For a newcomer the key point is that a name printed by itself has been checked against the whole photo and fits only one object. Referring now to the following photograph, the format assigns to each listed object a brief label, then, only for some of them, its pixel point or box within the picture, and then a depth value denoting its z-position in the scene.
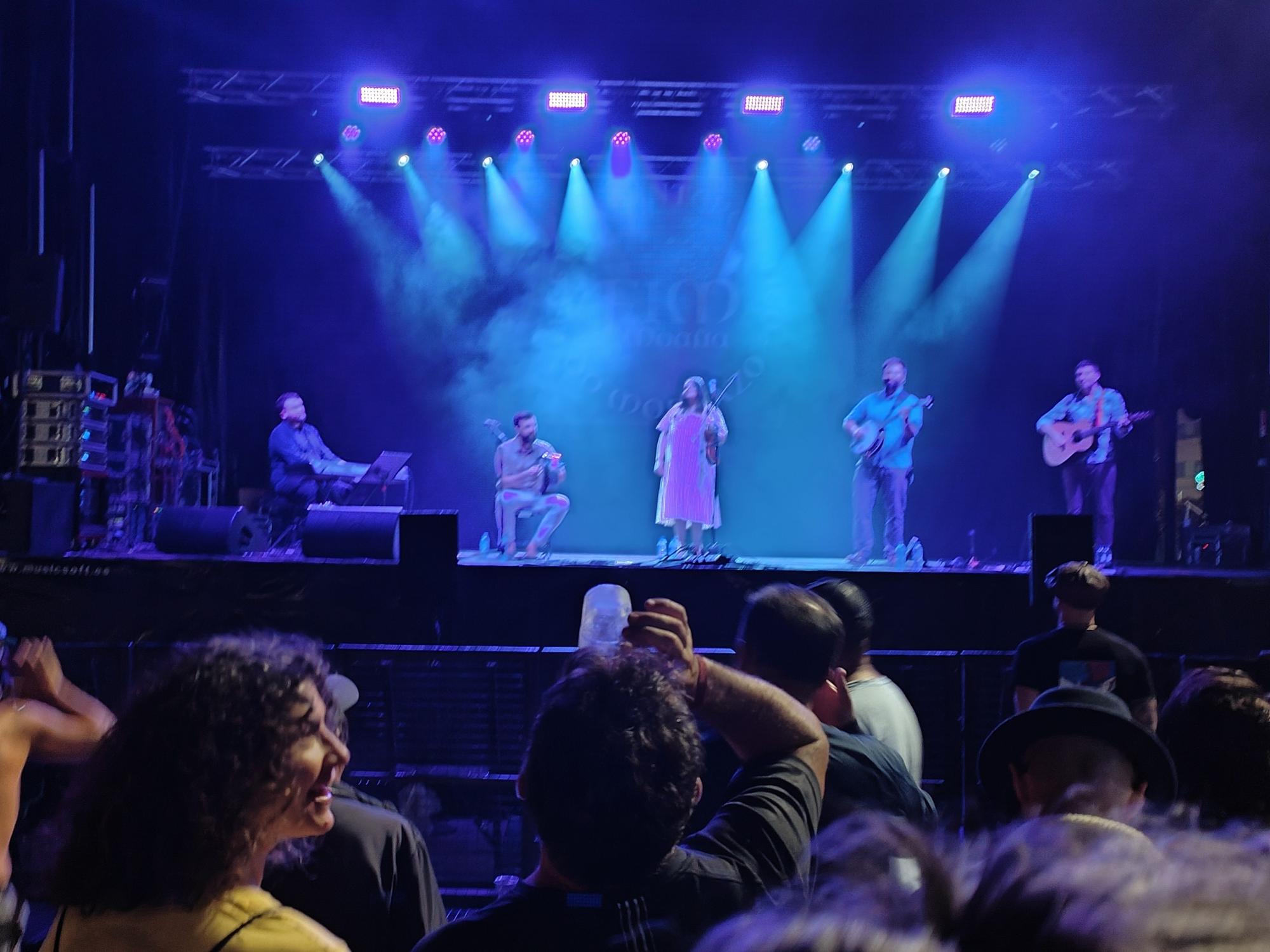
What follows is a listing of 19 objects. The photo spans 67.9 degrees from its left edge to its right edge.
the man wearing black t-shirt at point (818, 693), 2.04
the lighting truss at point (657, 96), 9.72
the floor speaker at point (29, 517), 6.14
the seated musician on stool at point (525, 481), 9.31
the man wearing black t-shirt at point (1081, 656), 3.68
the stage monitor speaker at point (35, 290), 7.24
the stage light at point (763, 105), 9.98
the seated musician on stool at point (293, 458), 9.28
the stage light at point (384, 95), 9.93
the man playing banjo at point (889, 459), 9.02
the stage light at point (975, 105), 9.76
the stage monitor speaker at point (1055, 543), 6.09
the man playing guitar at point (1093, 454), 9.02
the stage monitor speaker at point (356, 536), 6.56
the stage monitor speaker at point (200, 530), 6.82
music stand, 9.30
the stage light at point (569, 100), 10.02
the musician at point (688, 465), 9.88
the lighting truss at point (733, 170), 10.70
